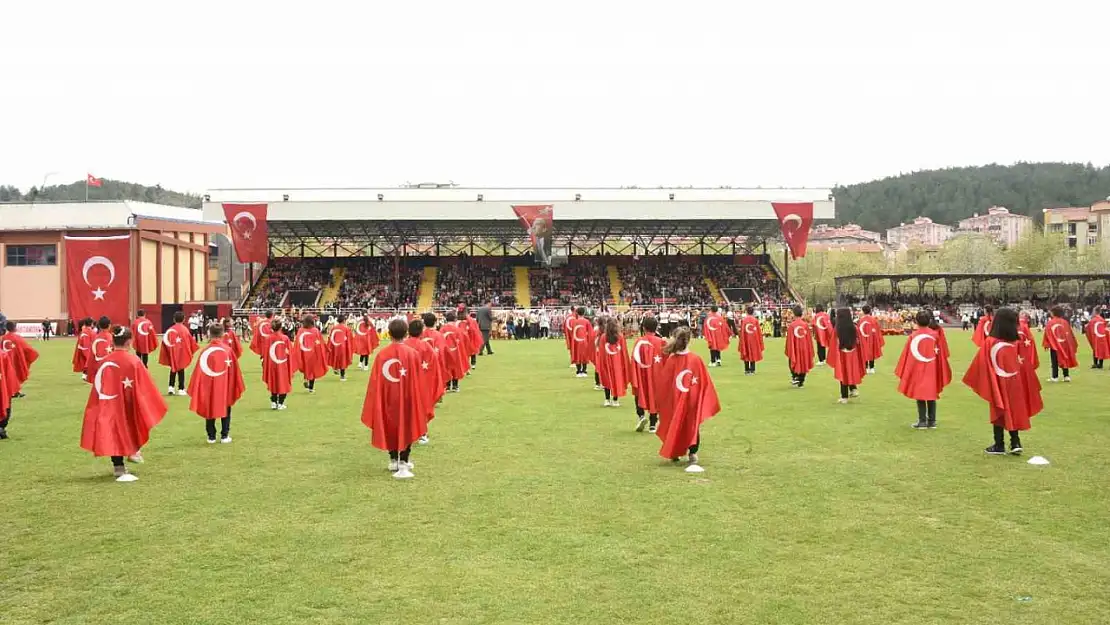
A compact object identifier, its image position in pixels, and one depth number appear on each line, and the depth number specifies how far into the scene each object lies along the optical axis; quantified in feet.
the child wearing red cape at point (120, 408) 33.68
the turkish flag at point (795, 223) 152.87
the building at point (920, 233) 490.90
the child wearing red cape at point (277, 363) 55.52
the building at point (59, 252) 174.40
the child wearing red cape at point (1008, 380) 36.14
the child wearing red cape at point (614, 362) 51.98
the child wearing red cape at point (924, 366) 44.91
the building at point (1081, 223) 350.02
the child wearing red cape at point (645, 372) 44.88
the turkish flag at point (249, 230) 152.35
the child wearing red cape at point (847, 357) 54.80
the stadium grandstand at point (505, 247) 169.78
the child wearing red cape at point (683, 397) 33.99
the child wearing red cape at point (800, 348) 67.87
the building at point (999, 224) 467.11
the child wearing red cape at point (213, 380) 41.68
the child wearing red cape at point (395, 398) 33.17
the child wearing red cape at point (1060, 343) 69.41
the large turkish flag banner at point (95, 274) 153.48
